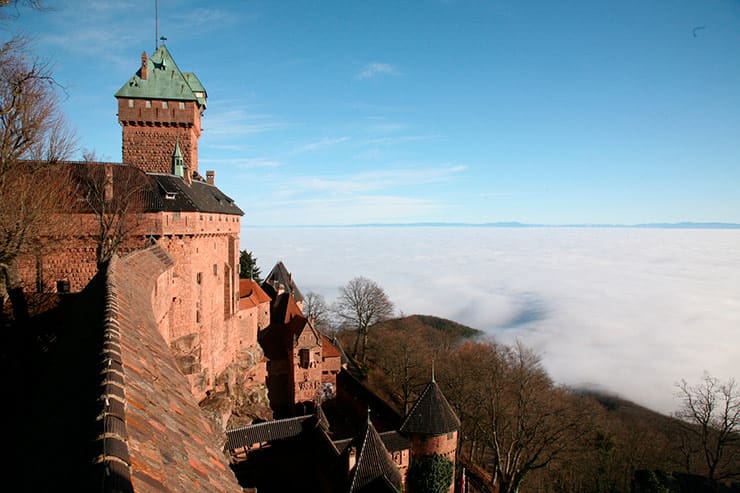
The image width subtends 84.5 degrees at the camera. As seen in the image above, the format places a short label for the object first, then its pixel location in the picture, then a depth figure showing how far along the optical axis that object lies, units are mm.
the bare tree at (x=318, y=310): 62062
